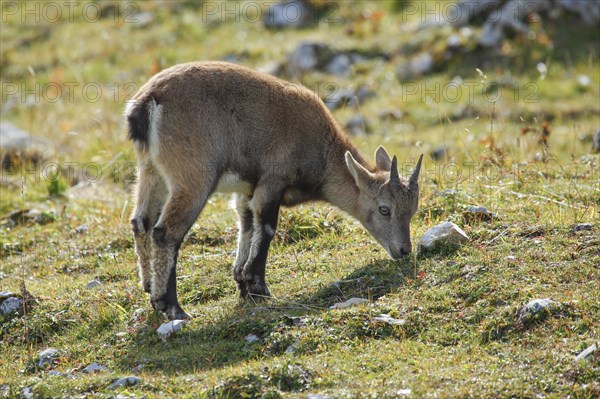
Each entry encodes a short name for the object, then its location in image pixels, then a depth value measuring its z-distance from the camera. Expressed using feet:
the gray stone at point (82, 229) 75.05
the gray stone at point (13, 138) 98.83
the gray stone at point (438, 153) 93.36
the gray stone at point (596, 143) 82.12
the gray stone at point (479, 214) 63.16
